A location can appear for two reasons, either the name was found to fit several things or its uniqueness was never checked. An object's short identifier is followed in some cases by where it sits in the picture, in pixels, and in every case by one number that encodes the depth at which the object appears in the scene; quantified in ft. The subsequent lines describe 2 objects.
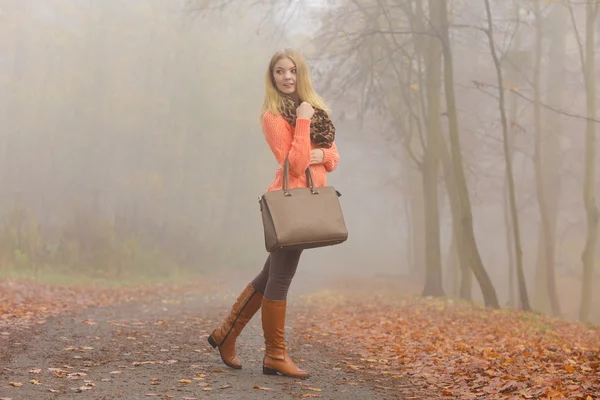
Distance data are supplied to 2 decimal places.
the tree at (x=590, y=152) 47.98
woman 16.10
